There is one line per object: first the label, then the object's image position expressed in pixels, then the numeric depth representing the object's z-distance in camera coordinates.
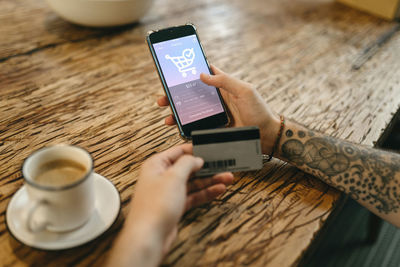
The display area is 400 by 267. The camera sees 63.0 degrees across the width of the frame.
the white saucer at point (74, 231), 0.52
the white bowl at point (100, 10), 1.19
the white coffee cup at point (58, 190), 0.48
